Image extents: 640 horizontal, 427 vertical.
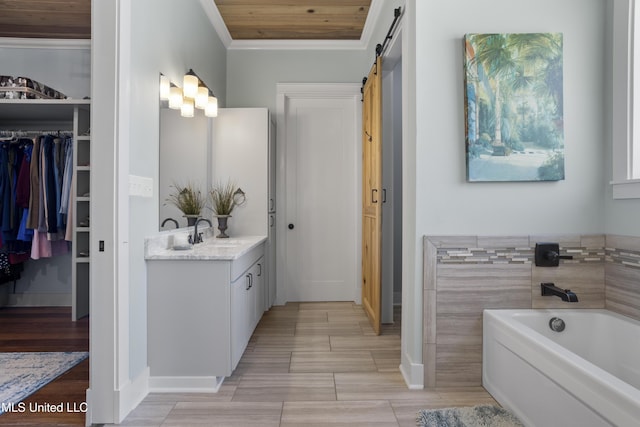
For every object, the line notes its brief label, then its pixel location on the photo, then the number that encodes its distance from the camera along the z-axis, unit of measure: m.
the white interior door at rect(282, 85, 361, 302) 3.93
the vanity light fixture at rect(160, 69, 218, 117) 2.34
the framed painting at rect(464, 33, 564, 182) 2.02
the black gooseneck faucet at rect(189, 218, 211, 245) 2.61
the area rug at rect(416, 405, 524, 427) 1.68
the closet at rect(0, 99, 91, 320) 3.11
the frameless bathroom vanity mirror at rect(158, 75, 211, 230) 2.30
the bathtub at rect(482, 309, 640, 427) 1.21
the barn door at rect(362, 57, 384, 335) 2.93
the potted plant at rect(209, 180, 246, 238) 3.18
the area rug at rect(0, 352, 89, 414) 1.95
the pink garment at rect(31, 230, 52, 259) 3.23
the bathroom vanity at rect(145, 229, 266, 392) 2.02
